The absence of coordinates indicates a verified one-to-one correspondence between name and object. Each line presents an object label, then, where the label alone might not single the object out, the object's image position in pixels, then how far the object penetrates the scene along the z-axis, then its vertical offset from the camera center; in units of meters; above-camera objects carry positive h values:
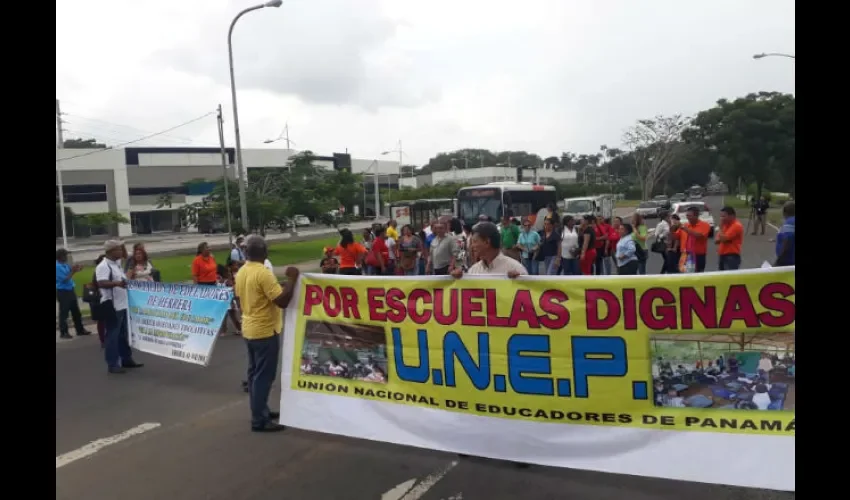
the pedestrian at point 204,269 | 10.10 -0.70
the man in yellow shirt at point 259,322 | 5.39 -0.85
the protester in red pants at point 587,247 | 12.21 -0.76
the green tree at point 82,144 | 94.22 +13.03
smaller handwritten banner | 7.33 -1.12
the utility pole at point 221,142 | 27.07 +3.59
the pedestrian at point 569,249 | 12.44 -0.79
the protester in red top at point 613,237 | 13.83 -0.67
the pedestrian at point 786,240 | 7.80 -0.51
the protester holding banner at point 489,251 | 4.75 -0.29
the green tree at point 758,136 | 42.66 +4.37
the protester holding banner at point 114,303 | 8.02 -0.95
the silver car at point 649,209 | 43.72 -0.29
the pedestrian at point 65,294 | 10.12 -1.06
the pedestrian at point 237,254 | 12.27 -0.62
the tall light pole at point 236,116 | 21.01 +3.79
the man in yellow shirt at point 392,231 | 16.89 -0.40
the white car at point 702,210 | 27.16 -0.34
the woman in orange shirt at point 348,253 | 11.05 -0.61
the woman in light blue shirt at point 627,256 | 10.27 -0.81
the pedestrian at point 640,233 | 11.44 -0.51
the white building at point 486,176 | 96.44 +5.64
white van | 32.53 +0.10
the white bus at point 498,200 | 24.77 +0.42
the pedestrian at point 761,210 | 25.94 -0.41
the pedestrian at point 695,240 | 10.47 -0.61
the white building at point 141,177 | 66.44 +5.50
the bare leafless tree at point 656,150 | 55.81 +4.92
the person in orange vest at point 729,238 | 9.62 -0.55
